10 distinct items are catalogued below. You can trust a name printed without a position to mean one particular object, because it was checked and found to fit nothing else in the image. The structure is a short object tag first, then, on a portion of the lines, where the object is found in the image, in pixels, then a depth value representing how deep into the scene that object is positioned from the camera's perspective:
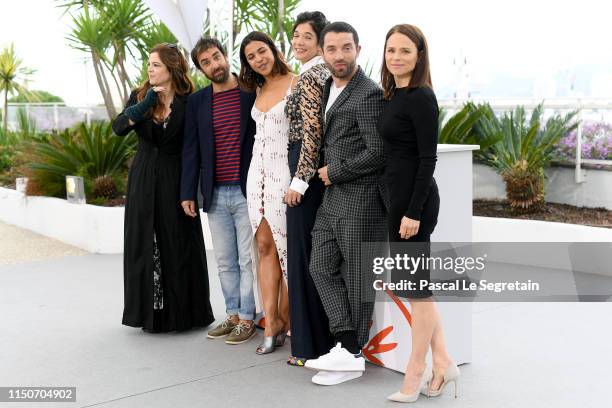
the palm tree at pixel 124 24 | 11.91
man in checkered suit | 3.22
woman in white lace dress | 3.63
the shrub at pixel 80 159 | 7.73
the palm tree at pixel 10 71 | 16.44
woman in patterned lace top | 3.39
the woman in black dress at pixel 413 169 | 2.88
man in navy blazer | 3.86
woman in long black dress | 4.16
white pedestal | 3.41
